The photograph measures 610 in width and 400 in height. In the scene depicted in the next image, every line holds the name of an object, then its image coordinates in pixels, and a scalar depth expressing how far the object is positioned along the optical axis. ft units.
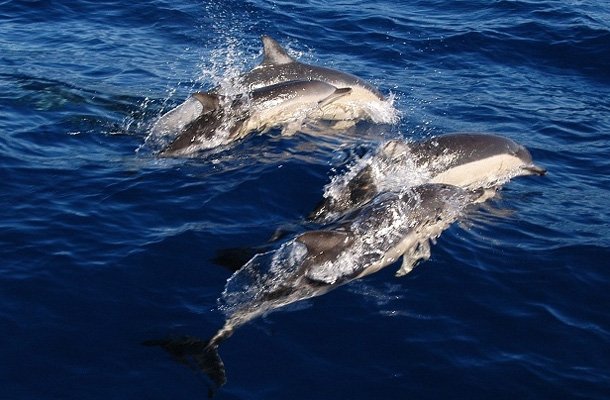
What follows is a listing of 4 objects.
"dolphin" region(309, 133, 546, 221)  41.75
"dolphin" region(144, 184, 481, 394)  28.55
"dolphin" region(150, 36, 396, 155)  55.01
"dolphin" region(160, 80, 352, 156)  47.26
